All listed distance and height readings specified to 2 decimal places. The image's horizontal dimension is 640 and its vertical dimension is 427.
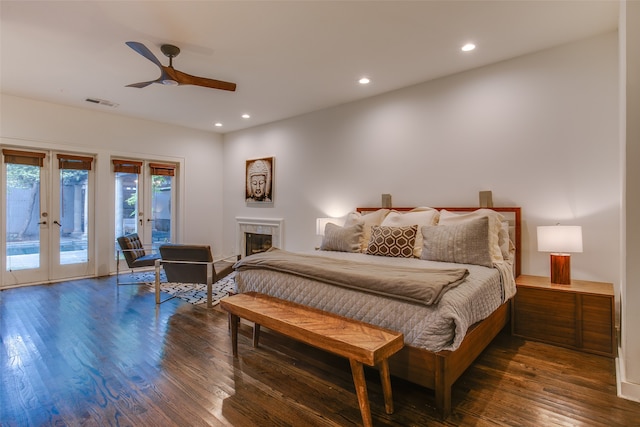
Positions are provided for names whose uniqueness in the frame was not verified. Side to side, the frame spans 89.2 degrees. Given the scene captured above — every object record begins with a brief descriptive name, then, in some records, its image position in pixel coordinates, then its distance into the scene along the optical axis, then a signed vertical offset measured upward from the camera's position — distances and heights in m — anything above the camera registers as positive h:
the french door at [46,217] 4.76 +0.00
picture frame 6.03 +0.67
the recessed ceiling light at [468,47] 3.13 +1.63
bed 1.89 -0.49
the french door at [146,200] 5.77 +0.30
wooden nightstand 2.62 -0.87
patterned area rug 4.25 -1.07
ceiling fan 3.10 +1.40
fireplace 5.93 -0.36
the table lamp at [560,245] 2.81 -0.28
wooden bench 1.72 -0.69
